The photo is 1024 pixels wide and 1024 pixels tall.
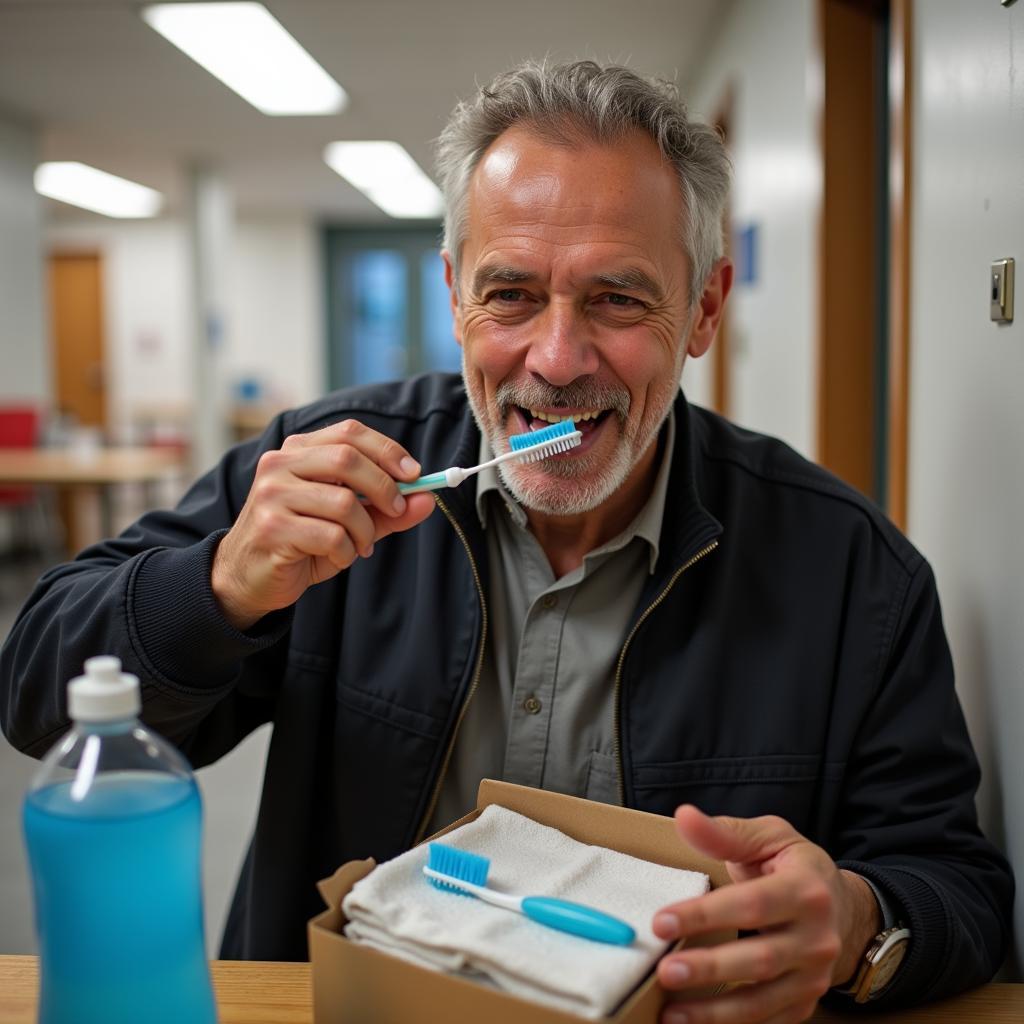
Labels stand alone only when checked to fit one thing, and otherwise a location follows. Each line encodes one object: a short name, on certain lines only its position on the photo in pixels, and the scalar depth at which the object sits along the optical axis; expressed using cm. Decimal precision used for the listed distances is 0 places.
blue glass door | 1322
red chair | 701
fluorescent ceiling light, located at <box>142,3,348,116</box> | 537
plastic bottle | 67
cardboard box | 70
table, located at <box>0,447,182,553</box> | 552
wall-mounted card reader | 120
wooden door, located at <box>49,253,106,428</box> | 1317
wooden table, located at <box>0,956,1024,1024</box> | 86
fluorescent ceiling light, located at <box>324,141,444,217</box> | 912
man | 114
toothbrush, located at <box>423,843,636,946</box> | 76
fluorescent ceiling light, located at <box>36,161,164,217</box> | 980
